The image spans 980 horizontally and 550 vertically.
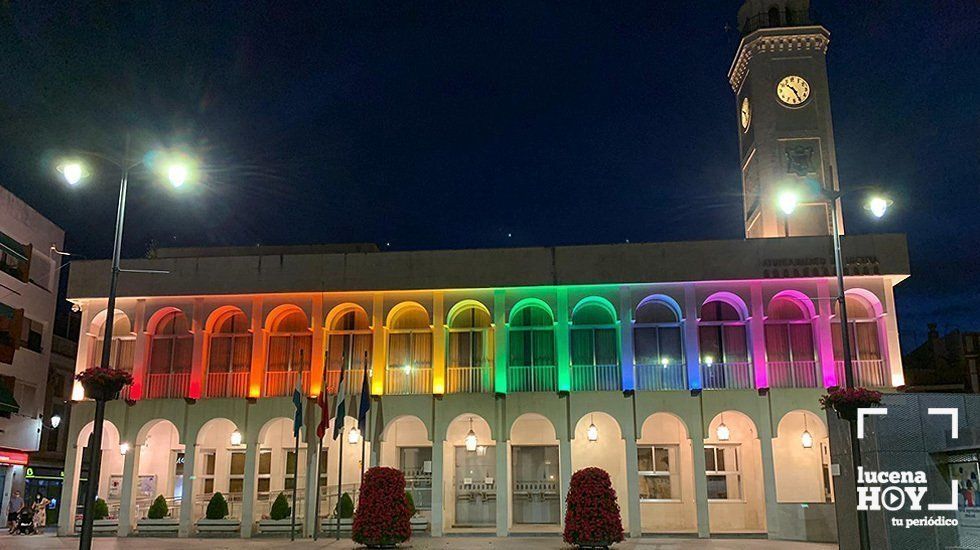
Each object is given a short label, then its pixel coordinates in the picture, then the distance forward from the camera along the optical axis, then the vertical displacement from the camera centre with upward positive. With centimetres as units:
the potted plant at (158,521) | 2756 -154
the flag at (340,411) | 2548 +178
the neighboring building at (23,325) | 3409 +612
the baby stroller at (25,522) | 2969 -168
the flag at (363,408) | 2588 +188
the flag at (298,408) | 2591 +190
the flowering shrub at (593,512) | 1920 -94
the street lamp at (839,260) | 1652 +418
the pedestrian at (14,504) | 3437 -123
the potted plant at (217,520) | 2747 -151
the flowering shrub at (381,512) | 2108 -98
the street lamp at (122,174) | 1485 +518
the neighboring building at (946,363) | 5147 +659
